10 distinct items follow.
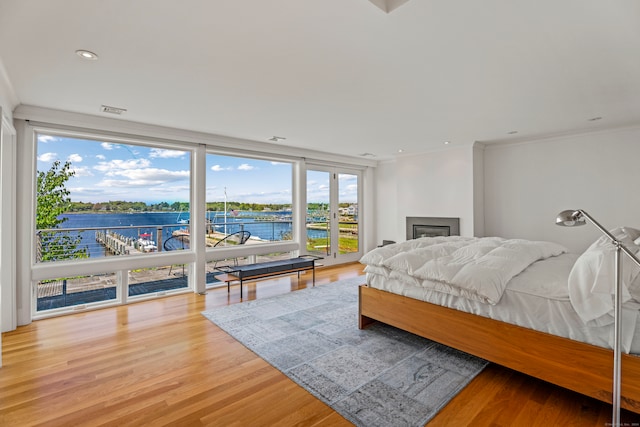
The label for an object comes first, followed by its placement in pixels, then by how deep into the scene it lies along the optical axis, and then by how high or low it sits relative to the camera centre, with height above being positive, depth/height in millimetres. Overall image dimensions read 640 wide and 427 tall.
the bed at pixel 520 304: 1803 -653
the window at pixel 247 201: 5191 +316
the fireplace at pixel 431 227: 5605 -192
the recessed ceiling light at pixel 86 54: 2162 +1176
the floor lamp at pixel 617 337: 1454 -569
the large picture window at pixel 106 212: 3783 +93
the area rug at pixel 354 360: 1998 -1186
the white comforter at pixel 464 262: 2291 -395
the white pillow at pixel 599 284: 1764 -405
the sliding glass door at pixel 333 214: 6441 +71
